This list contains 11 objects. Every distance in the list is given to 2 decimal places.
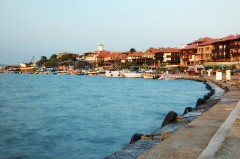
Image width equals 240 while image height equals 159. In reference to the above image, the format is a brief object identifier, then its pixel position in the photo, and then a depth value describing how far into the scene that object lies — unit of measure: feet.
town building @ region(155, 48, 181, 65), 405.80
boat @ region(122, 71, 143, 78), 331.98
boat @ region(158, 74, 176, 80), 262.47
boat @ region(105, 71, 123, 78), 356.44
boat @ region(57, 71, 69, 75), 526.70
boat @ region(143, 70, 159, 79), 295.89
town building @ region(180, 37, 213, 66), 334.65
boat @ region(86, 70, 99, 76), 443.73
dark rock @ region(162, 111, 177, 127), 39.99
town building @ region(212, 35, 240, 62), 272.10
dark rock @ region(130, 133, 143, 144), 31.76
